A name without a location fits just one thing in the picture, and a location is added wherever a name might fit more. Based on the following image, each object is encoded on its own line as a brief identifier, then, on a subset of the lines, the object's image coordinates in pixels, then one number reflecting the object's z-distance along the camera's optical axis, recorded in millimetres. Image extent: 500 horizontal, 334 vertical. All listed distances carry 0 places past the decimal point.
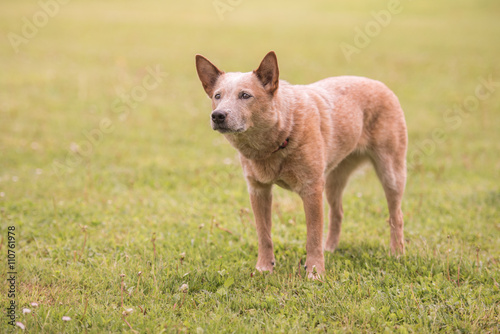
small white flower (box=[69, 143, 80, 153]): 16998
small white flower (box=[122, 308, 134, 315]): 6846
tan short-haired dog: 8078
